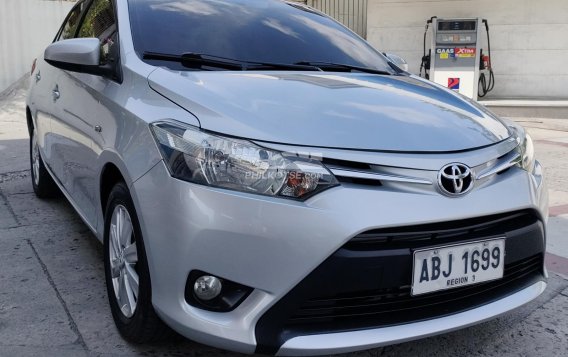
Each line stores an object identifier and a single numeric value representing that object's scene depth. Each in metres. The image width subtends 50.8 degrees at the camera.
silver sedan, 1.83
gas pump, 10.09
